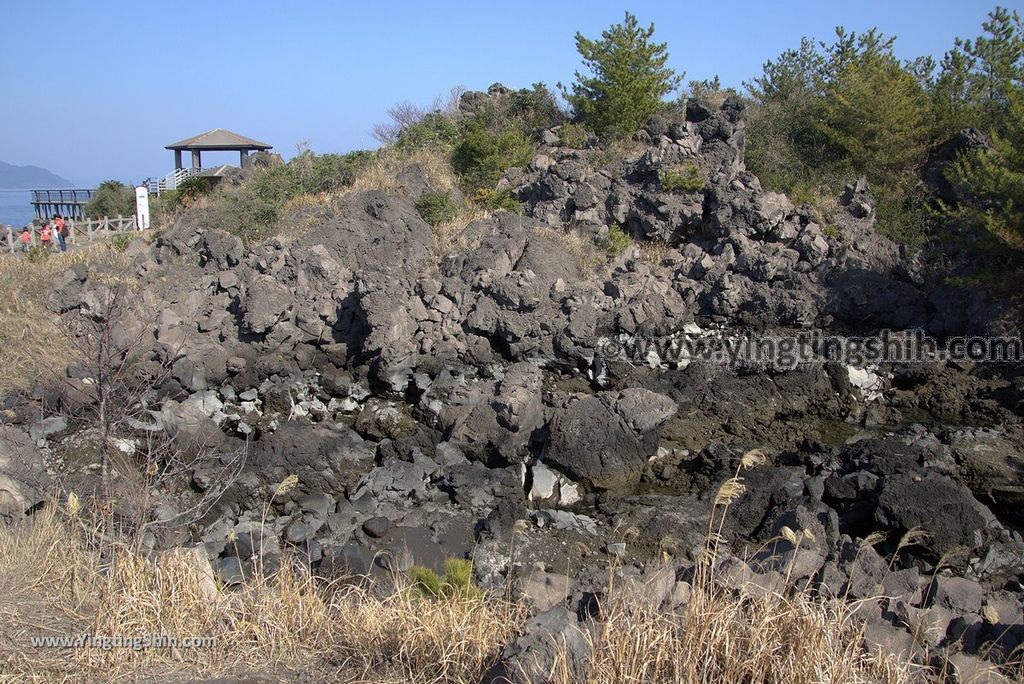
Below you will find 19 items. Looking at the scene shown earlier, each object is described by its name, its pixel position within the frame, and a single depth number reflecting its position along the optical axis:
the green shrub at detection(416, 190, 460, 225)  20.53
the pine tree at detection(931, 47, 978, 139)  22.11
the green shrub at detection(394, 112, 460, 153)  25.02
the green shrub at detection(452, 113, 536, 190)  22.78
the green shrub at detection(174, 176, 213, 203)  25.73
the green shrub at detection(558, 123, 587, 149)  24.14
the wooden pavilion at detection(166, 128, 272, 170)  31.80
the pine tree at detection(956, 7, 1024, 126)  21.20
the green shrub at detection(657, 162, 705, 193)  20.97
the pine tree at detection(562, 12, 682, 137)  23.75
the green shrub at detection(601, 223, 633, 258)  20.23
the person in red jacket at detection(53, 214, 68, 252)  23.56
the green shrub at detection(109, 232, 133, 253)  20.89
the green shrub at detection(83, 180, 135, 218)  30.58
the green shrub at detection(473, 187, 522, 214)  21.53
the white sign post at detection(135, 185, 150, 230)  26.02
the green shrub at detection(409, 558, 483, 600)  6.73
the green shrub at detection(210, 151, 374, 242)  20.52
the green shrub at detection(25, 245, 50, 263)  19.97
